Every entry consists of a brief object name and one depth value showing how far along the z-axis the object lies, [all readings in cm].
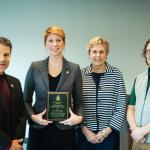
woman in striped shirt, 277
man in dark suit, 229
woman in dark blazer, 255
